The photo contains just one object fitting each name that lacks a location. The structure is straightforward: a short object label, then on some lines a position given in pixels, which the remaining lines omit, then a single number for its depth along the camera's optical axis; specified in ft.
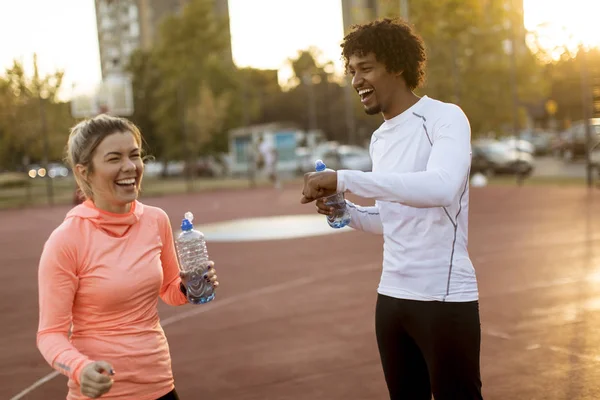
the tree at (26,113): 99.14
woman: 9.22
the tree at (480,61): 95.71
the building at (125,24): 379.14
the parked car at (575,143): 114.37
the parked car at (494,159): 100.83
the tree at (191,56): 172.55
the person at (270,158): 107.96
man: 9.50
